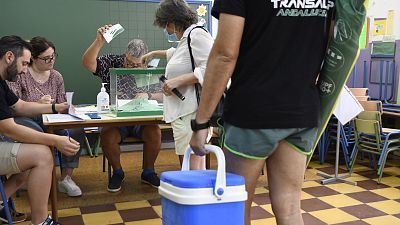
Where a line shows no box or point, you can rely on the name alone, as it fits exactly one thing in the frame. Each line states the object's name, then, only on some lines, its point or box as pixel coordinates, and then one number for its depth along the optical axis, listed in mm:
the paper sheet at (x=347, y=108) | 3318
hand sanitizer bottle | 3053
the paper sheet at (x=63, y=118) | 2582
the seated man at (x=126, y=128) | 3080
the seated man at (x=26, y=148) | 2203
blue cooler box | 1212
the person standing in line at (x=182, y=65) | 2221
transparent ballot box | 2898
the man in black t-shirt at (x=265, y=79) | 1258
